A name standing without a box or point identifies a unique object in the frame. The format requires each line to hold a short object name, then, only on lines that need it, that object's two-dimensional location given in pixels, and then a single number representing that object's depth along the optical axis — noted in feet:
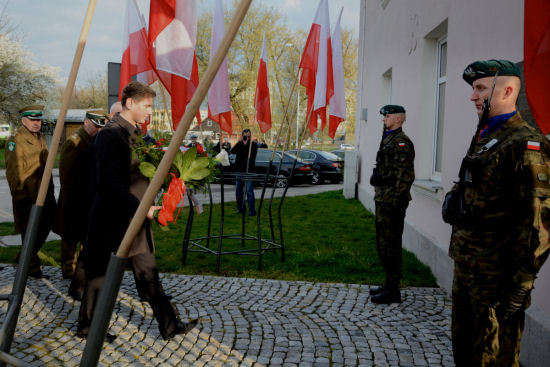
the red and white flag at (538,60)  8.24
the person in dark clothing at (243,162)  35.10
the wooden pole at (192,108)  4.03
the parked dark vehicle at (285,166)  58.88
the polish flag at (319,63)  20.49
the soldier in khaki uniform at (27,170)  18.04
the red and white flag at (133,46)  16.38
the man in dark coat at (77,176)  16.38
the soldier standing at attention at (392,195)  15.57
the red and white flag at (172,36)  11.96
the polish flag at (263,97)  23.16
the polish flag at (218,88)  19.16
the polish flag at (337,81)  21.42
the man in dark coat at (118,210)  11.09
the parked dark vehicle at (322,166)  67.11
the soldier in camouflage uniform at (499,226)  7.50
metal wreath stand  19.81
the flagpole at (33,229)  5.94
